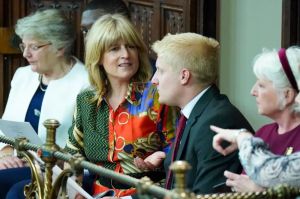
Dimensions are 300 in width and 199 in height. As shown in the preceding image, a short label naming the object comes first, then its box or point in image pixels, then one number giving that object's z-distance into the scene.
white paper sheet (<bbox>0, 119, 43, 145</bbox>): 5.37
